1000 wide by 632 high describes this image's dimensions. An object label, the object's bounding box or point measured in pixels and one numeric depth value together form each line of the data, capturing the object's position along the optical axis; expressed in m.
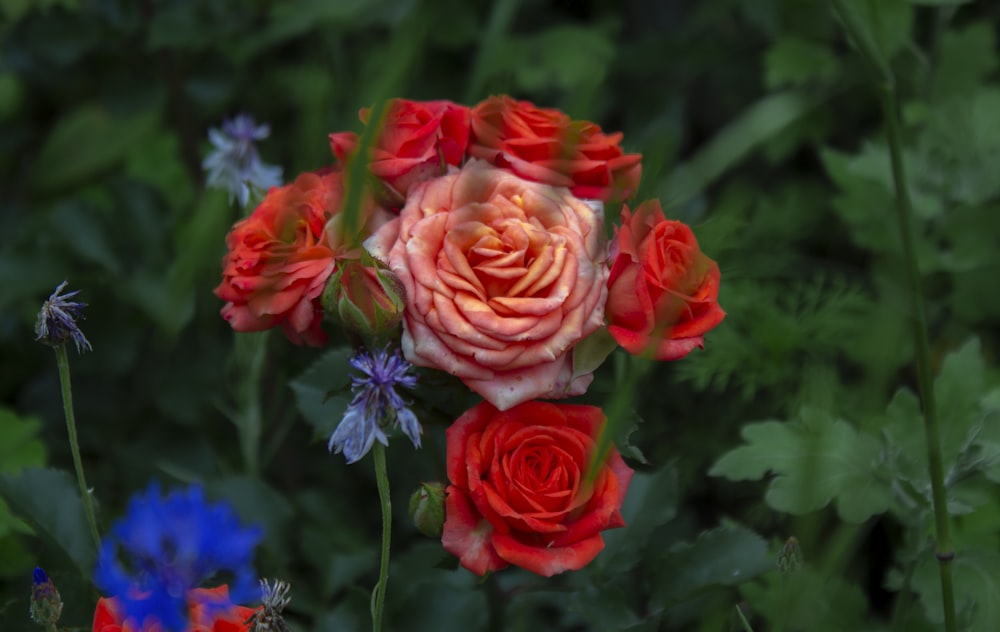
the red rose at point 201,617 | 1.01
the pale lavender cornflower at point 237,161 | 1.20
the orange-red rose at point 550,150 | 1.08
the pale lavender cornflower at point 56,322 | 1.04
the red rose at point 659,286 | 1.04
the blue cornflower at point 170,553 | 0.99
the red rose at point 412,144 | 1.07
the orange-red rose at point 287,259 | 1.06
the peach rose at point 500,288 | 1.04
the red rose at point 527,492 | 1.04
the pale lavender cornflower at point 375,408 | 1.03
